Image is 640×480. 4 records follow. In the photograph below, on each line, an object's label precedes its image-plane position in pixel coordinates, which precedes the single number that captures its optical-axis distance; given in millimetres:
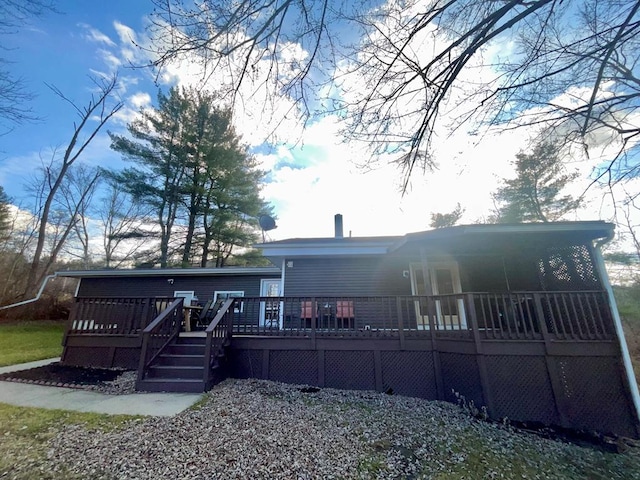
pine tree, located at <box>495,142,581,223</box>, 16219
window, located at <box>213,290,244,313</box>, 10883
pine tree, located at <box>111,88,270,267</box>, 16516
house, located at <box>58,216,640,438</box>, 4781
